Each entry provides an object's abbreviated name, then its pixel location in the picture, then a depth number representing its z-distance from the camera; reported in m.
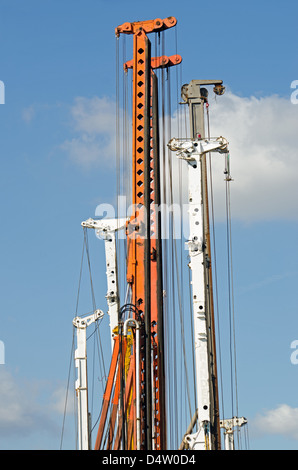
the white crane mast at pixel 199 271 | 27.70
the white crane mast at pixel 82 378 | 36.78
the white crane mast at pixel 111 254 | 39.19
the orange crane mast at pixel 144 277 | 32.03
